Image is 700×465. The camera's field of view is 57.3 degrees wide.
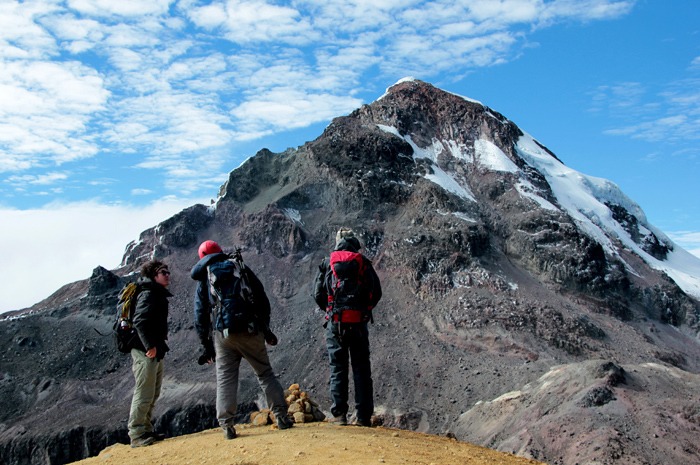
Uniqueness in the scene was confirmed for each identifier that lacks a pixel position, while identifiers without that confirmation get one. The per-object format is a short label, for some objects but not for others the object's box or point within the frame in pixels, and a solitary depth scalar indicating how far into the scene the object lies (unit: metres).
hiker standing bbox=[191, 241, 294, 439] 8.04
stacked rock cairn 9.98
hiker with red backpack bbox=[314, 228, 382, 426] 9.10
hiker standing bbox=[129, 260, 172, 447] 8.57
